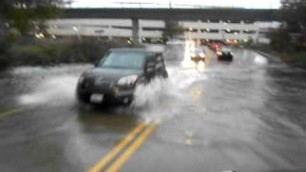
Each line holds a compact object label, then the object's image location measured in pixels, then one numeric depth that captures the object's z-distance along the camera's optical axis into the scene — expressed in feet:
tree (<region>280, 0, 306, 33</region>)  180.96
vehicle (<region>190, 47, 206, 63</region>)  201.77
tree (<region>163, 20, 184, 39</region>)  478.59
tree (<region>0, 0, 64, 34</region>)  83.15
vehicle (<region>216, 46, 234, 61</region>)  210.24
